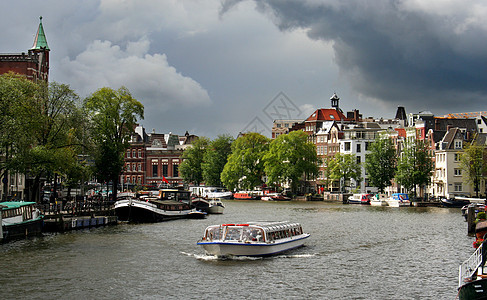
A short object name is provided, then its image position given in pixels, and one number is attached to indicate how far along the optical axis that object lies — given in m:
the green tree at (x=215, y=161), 190.88
